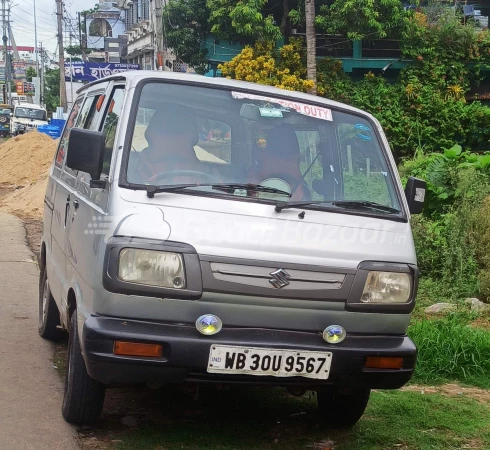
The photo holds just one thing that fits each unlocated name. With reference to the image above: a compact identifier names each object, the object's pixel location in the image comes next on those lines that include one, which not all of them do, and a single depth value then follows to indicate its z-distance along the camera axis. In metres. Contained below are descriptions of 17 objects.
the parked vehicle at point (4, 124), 52.47
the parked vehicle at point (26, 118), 44.84
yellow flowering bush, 23.69
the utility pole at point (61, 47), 48.22
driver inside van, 4.02
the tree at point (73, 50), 75.12
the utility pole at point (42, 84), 76.61
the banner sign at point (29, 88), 92.69
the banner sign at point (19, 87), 84.75
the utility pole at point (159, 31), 26.94
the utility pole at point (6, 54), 68.88
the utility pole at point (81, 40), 54.54
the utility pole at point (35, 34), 68.72
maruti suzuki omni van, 3.58
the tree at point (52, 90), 82.88
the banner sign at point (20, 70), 113.64
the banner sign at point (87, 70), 42.03
